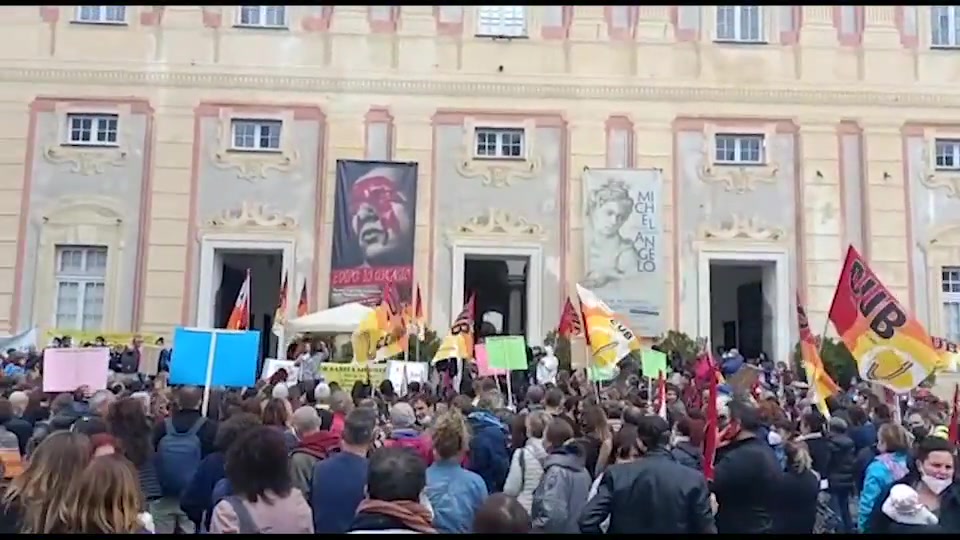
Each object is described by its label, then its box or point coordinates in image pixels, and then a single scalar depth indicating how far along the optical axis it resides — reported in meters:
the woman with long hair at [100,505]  4.04
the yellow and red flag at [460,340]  17.33
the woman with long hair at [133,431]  6.18
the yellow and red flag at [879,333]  9.80
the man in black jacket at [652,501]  5.48
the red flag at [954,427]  8.83
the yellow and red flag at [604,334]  14.19
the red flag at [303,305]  21.97
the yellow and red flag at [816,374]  10.23
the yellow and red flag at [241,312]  15.20
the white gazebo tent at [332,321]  19.88
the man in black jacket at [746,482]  5.92
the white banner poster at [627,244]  23.03
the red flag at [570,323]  19.23
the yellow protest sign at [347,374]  14.90
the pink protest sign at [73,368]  10.14
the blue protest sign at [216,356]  10.27
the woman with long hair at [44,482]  4.25
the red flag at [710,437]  7.37
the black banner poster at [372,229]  22.89
